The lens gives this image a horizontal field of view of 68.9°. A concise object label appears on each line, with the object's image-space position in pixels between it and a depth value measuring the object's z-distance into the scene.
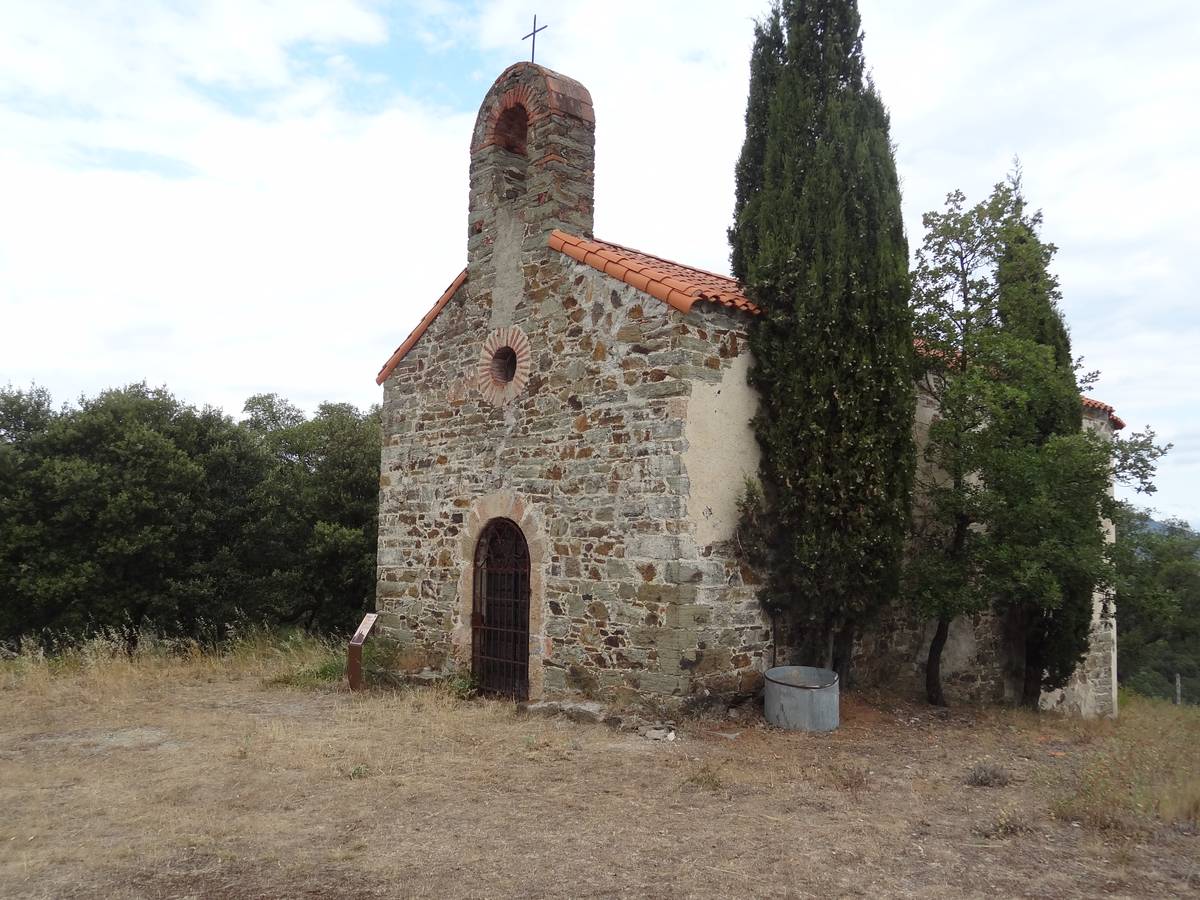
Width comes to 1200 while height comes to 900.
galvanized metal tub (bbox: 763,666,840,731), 8.12
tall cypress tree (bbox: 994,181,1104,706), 9.29
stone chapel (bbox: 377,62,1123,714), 8.38
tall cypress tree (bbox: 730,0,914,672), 8.54
